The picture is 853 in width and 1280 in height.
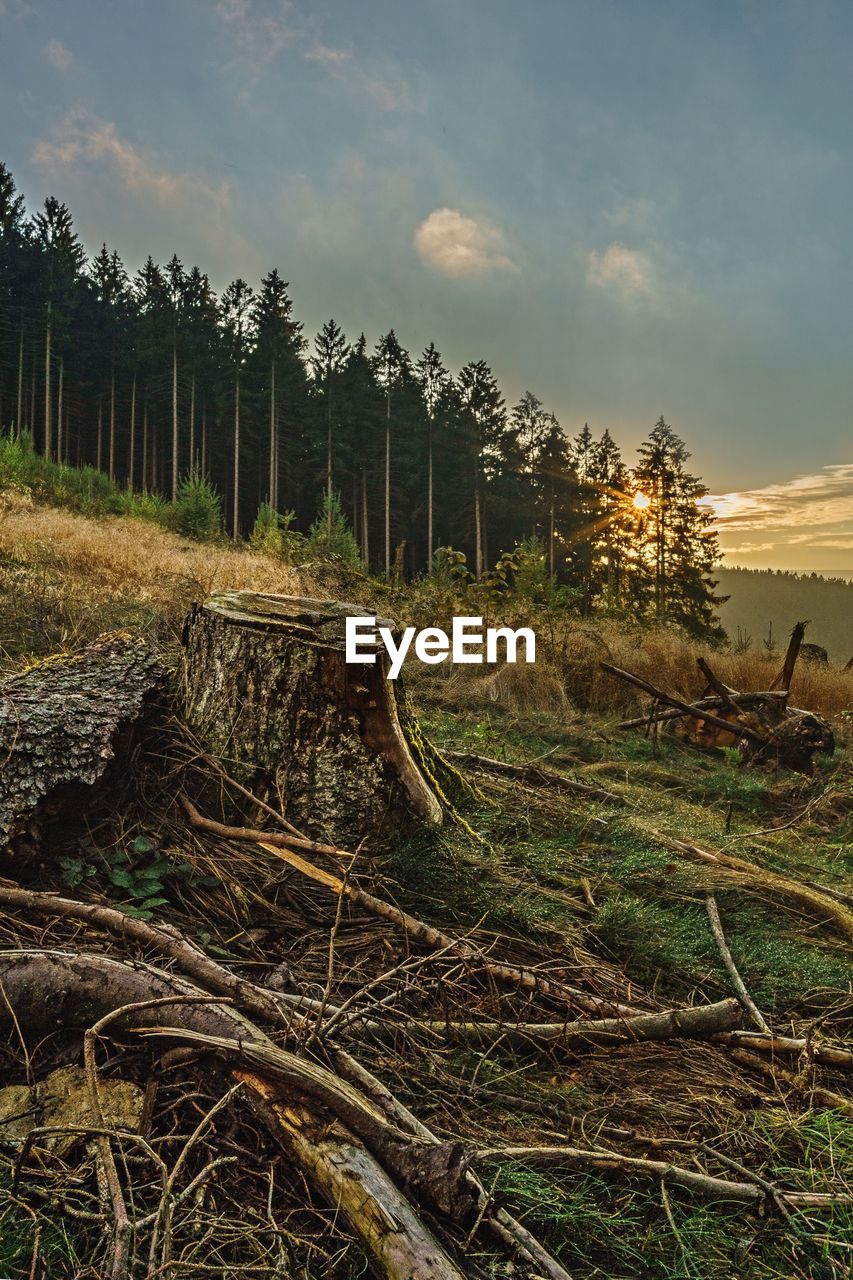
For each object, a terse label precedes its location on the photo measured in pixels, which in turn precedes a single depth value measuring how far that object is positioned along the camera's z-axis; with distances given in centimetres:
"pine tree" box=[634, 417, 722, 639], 3306
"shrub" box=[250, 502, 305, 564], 1597
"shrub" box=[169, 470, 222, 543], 2225
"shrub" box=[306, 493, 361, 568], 1680
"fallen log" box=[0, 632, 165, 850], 208
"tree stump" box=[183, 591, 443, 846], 273
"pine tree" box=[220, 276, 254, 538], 3816
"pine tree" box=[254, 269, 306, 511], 3631
